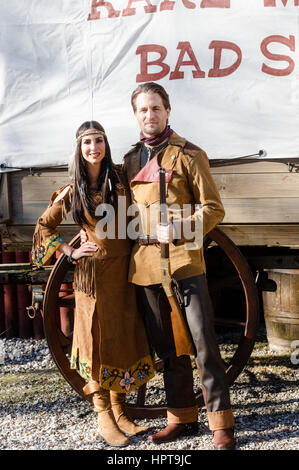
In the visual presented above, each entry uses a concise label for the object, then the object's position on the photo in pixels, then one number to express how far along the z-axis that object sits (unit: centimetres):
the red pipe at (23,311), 500
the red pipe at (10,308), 504
